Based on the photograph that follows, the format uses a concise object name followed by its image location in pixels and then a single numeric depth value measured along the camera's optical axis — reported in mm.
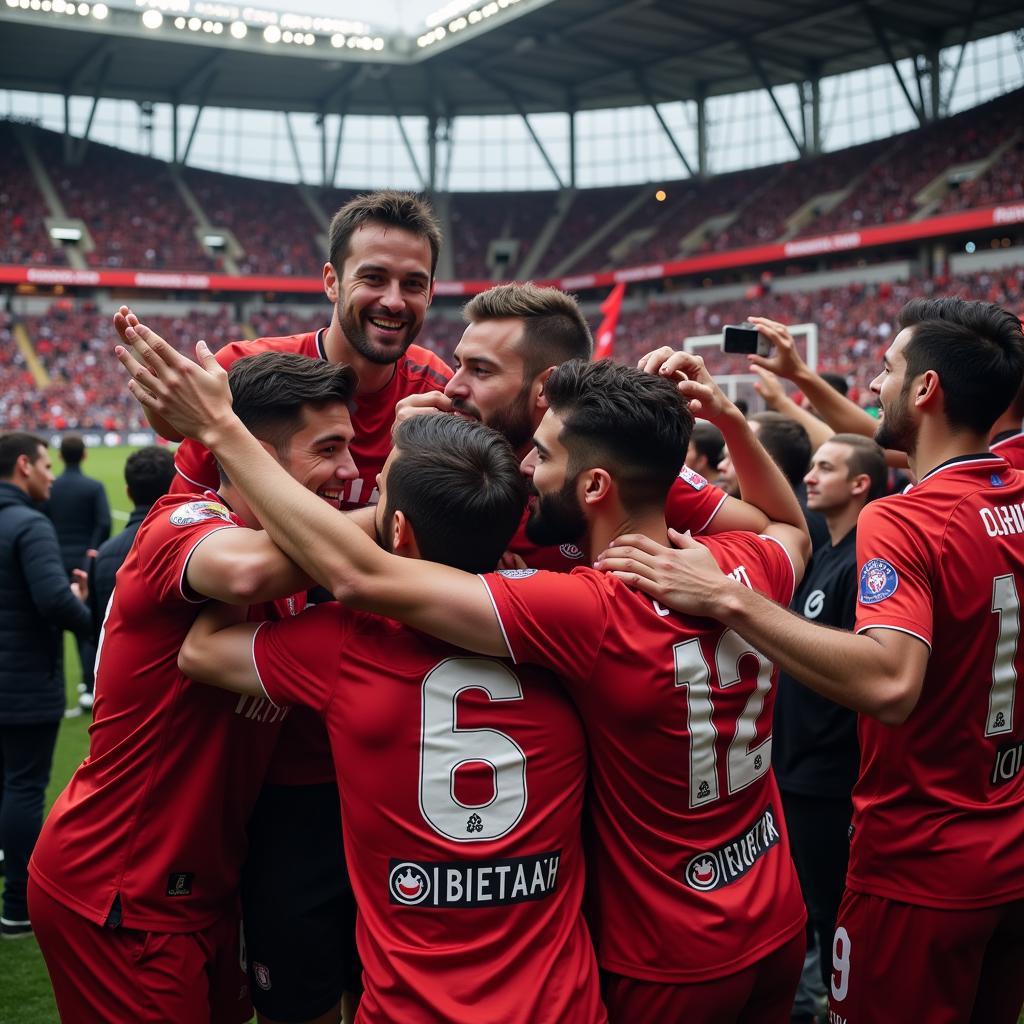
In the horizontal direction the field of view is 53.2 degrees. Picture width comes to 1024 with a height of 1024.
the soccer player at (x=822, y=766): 4293
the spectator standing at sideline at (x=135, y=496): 5945
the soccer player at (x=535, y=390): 3178
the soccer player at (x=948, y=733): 2930
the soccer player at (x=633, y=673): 2295
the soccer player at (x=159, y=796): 2754
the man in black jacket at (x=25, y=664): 5371
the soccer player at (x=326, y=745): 2998
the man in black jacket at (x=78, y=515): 9305
